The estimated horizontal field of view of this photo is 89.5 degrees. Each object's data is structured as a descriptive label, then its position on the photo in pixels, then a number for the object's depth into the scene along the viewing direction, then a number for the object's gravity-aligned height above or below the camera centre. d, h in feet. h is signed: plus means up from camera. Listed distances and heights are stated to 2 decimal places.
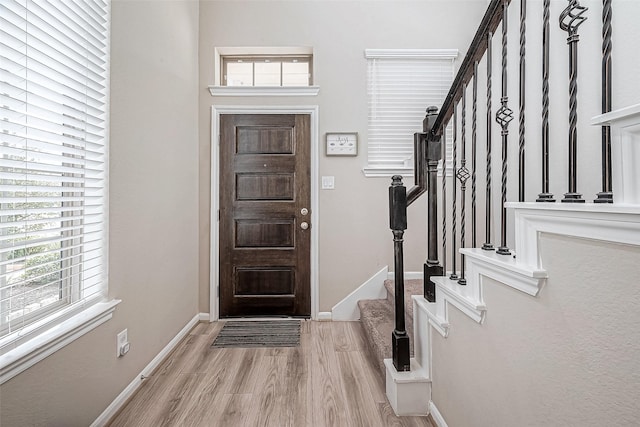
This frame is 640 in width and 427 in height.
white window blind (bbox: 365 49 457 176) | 9.80 +3.62
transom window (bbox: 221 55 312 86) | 10.18 +4.65
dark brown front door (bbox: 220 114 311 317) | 9.78 +0.07
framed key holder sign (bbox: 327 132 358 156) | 9.71 +2.22
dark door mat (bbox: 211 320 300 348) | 8.12 -3.14
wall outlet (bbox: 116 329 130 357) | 5.51 -2.21
